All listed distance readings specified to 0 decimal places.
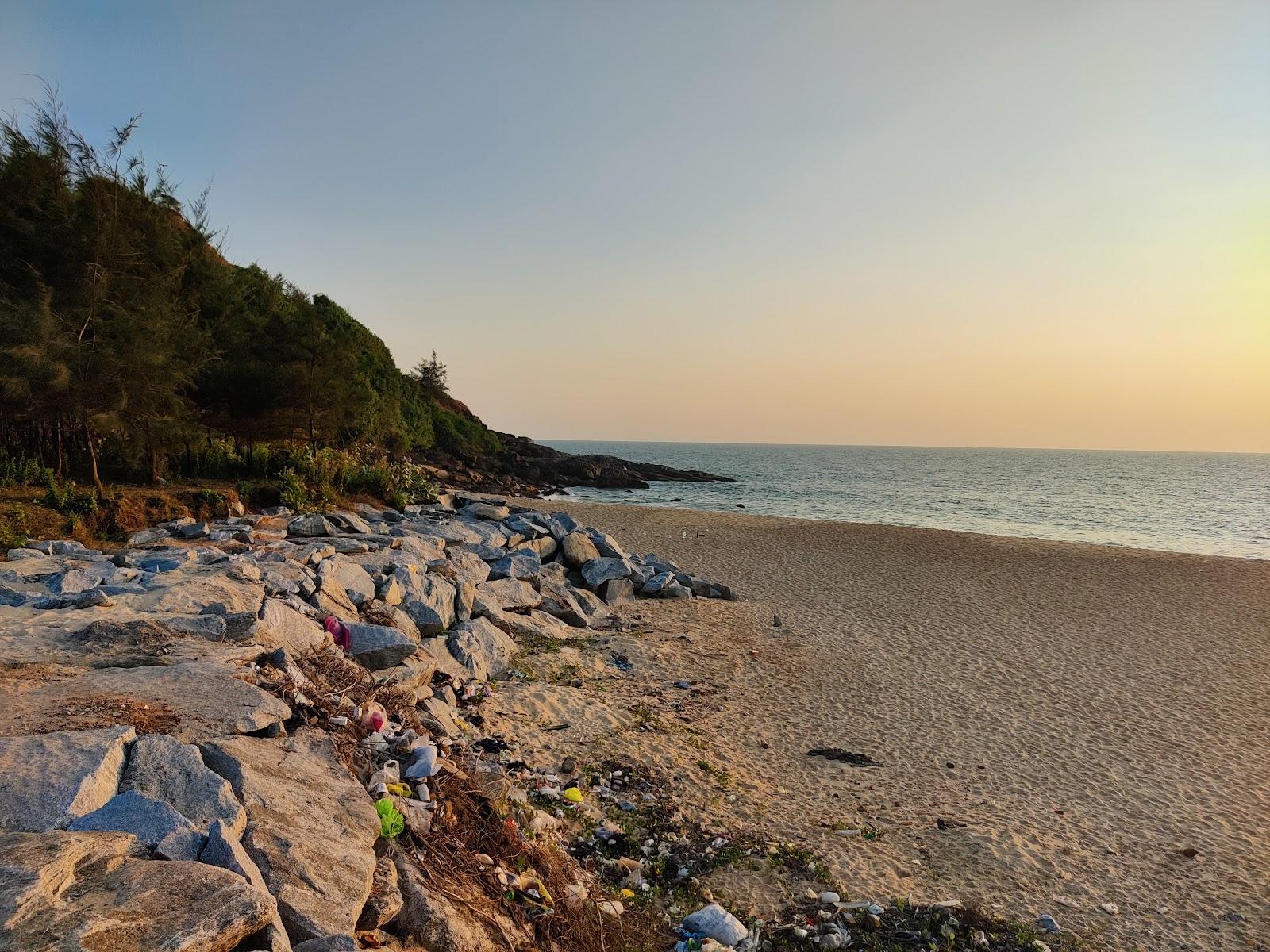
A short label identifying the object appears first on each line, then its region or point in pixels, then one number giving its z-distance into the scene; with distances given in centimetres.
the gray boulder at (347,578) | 862
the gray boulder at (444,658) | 797
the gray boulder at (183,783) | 319
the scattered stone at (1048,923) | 493
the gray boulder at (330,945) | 263
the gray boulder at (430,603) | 902
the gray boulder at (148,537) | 1005
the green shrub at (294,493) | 1399
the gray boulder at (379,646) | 697
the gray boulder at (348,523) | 1270
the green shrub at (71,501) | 1053
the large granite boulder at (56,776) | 294
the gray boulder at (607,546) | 1619
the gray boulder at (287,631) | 615
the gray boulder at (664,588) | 1484
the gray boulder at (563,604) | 1222
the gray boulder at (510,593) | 1152
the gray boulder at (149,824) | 281
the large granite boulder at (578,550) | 1532
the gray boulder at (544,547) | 1505
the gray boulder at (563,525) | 1630
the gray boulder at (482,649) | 859
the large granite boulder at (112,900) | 215
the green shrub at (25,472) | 1148
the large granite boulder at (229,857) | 283
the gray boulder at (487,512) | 1714
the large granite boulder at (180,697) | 405
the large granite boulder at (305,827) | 298
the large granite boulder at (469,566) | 1168
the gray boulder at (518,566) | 1281
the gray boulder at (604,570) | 1452
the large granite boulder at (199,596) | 646
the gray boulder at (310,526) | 1161
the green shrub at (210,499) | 1272
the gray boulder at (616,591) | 1425
